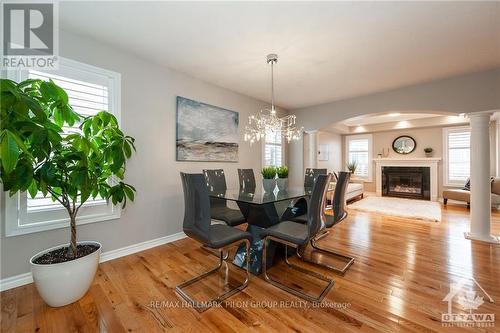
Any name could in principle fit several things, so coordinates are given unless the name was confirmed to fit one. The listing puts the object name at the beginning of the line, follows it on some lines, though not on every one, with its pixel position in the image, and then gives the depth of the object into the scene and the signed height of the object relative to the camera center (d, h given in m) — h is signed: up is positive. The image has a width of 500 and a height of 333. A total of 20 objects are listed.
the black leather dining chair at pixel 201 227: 1.70 -0.52
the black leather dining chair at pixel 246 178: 3.56 -0.21
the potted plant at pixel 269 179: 2.90 -0.18
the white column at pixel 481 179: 3.12 -0.20
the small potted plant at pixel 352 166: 7.67 +0.03
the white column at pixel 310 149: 5.14 +0.46
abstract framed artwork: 3.25 +0.62
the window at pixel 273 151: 4.88 +0.41
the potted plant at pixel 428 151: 6.43 +0.50
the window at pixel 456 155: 5.95 +0.35
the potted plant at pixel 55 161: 1.37 +0.05
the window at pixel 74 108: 1.96 +0.68
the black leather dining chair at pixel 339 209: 2.38 -0.52
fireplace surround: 6.30 +0.09
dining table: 2.24 -0.58
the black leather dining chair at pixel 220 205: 2.58 -0.59
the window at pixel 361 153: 7.62 +0.53
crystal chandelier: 2.86 +0.61
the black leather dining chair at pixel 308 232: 1.79 -0.63
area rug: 4.43 -1.05
